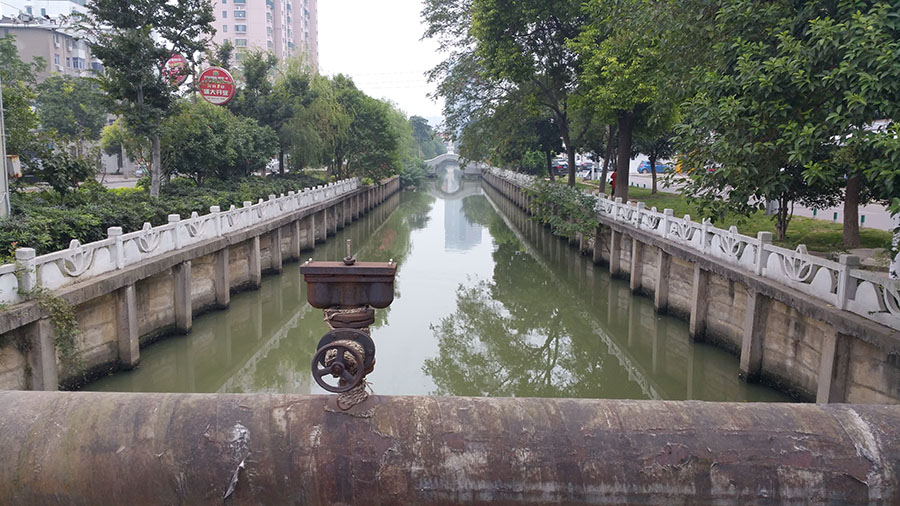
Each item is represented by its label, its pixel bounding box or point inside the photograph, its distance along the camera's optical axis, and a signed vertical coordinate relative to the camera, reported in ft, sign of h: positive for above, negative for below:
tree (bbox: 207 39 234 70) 99.81 +14.74
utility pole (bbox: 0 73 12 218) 37.50 -2.19
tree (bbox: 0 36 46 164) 55.01 +2.24
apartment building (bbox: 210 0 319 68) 254.68 +49.01
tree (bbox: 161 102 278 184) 76.54 +1.11
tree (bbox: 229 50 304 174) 106.11 +9.06
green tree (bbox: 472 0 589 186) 79.41 +14.04
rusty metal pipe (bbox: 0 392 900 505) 9.05 -4.02
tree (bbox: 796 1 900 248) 21.77 +2.84
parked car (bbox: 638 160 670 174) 211.82 -2.07
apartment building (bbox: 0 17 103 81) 181.57 +29.51
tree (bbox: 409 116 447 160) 385.50 +11.75
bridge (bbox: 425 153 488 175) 334.48 -3.15
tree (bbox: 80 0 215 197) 60.49 +9.19
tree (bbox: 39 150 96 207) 50.03 -1.61
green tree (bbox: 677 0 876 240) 25.59 +2.23
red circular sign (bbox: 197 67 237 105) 75.92 +7.43
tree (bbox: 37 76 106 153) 155.43 +11.11
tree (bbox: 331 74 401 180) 128.16 +3.49
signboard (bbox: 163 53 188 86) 64.90 +7.75
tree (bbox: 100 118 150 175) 72.47 +0.65
